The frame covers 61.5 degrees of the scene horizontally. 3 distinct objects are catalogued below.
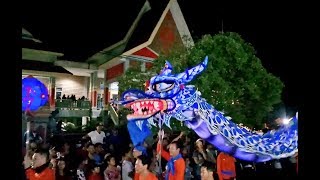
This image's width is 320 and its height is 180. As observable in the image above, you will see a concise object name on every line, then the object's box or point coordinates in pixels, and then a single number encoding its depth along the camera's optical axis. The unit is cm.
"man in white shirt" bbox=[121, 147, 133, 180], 561
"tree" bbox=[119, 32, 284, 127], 985
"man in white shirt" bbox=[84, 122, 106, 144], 778
